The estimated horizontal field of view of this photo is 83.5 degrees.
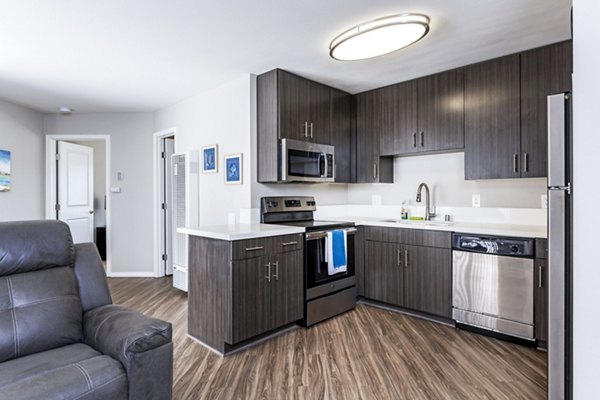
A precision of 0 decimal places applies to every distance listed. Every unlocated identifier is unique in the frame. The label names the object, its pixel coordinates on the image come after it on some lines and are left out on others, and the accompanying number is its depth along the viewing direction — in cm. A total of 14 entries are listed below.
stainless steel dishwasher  259
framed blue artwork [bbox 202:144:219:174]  375
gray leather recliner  129
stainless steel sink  324
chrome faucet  366
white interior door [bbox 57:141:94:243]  505
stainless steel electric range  300
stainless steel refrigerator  160
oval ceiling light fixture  227
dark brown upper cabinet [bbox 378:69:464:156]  325
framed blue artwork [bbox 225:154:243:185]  343
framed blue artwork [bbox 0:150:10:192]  420
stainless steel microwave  318
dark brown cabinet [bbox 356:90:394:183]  384
